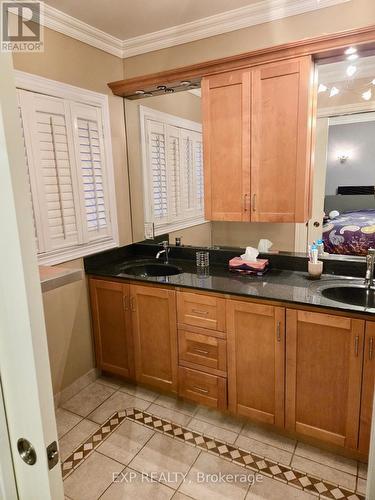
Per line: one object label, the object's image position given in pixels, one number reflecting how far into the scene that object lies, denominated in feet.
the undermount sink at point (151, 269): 8.61
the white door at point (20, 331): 1.93
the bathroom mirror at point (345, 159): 6.79
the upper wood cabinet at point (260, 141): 6.55
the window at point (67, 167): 6.78
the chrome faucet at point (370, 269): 6.38
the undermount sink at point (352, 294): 6.38
